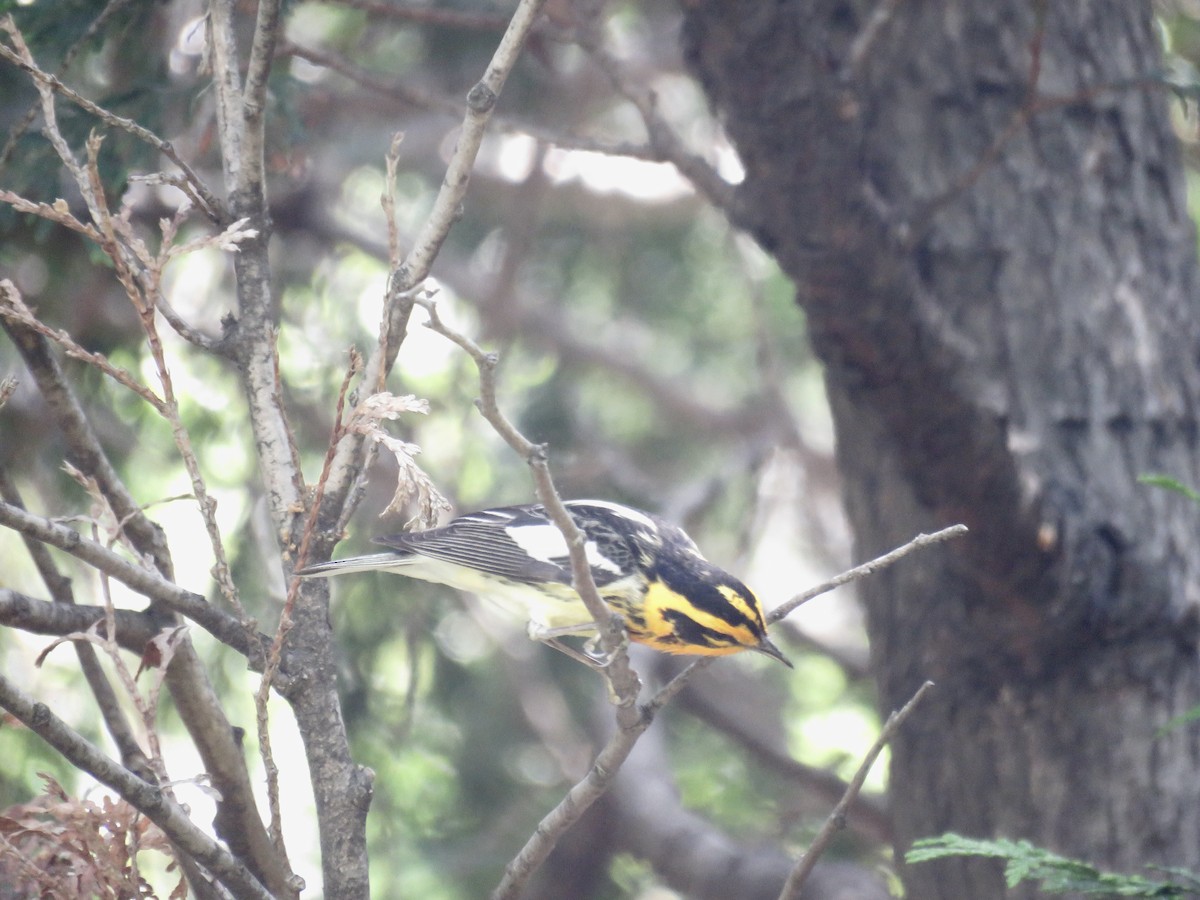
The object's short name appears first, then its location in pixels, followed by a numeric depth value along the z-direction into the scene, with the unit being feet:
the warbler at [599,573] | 20.35
